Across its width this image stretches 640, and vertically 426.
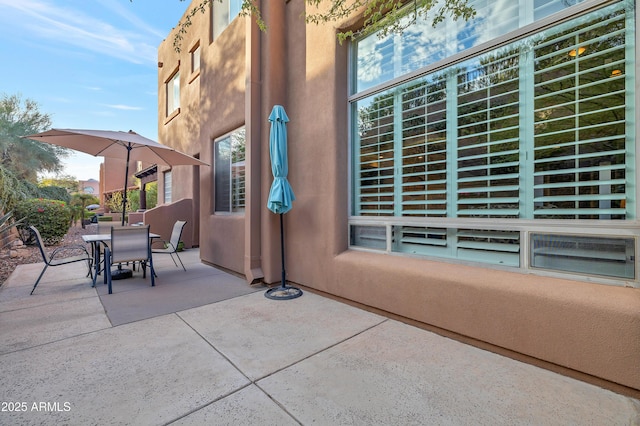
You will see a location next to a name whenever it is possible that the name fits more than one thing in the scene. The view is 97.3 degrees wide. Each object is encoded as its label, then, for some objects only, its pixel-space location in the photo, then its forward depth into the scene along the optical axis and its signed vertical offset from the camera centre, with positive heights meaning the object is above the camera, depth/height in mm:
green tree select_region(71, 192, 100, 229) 16597 +696
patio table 4938 -627
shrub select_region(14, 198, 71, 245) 8852 -171
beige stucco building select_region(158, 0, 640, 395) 2201 +404
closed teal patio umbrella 4191 +660
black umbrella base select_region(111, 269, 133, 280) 5418 -1211
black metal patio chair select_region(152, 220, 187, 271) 5870 -593
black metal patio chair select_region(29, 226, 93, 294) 4453 -649
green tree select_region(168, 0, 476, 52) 2770 +2401
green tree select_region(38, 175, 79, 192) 21606 +2522
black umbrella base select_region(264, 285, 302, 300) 4267 -1288
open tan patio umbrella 4832 +1298
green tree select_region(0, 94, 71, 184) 12805 +3273
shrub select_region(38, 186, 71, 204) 13329 +974
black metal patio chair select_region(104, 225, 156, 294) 4574 -590
